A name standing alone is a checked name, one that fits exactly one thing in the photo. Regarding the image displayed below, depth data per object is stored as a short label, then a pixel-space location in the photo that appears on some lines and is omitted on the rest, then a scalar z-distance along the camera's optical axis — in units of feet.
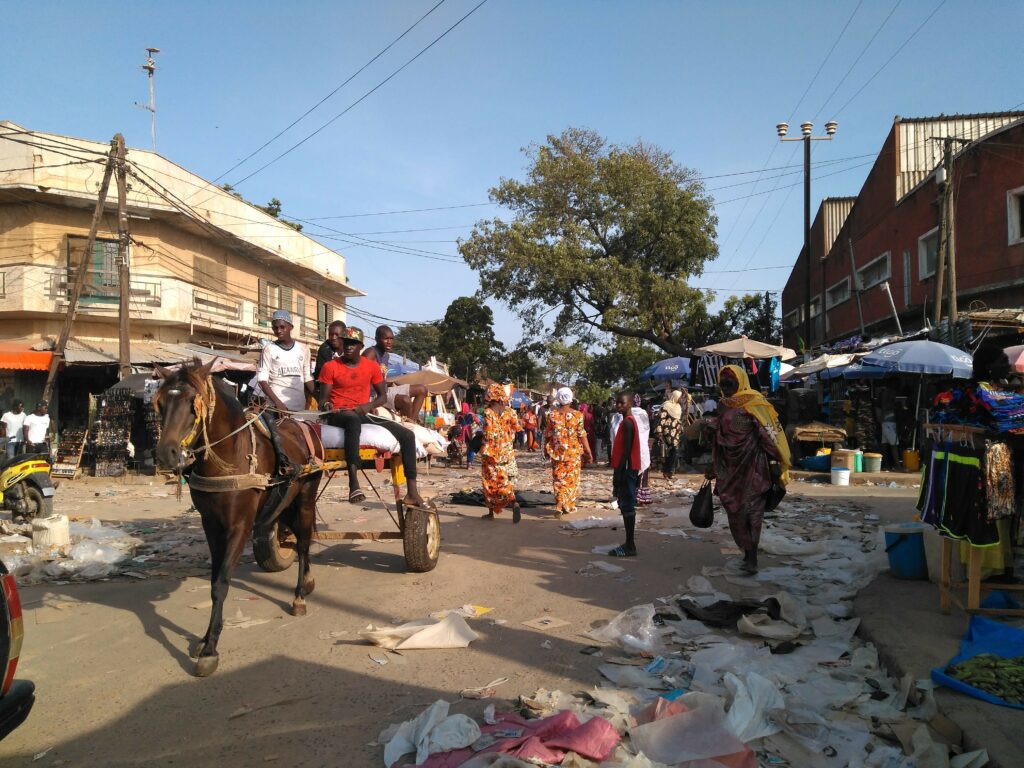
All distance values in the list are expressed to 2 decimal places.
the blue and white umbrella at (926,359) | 42.65
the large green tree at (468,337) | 119.96
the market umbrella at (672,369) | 63.10
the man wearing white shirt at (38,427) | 50.31
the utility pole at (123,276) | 59.21
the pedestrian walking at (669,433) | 51.57
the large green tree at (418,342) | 187.52
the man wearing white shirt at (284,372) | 21.91
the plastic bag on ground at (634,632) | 16.19
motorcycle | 34.45
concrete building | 68.74
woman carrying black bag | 22.50
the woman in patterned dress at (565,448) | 36.32
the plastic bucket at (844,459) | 48.65
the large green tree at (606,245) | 83.25
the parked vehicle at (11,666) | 9.73
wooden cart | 22.63
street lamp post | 75.87
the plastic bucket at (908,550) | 20.04
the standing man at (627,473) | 26.17
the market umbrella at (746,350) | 53.16
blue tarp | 12.41
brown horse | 15.03
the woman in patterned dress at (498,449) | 34.24
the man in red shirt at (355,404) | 21.88
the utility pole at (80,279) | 57.80
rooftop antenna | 77.19
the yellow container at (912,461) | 50.39
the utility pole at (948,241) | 50.55
